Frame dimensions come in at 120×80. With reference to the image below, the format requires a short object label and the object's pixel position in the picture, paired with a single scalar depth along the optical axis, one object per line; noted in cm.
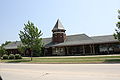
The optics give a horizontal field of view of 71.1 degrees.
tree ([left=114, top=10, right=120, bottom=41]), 1198
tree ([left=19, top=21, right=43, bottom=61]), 1691
